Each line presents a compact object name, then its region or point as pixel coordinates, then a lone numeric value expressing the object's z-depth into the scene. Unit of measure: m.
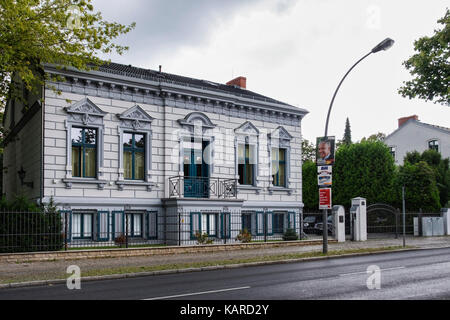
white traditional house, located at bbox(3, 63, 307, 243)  20.52
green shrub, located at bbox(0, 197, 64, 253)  16.64
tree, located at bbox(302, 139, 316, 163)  65.12
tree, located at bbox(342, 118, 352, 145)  80.34
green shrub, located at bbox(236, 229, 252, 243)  22.27
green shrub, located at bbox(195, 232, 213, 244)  20.98
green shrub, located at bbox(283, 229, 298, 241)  23.95
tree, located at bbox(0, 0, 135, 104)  18.56
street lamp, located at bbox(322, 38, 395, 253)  16.72
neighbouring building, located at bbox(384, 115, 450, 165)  49.00
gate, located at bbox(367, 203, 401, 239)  27.11
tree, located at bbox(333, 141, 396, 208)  36.25
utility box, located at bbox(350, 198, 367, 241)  25.58
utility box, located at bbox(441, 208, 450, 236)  31.14
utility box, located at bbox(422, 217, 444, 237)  29.73
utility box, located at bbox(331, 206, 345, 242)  24.55
